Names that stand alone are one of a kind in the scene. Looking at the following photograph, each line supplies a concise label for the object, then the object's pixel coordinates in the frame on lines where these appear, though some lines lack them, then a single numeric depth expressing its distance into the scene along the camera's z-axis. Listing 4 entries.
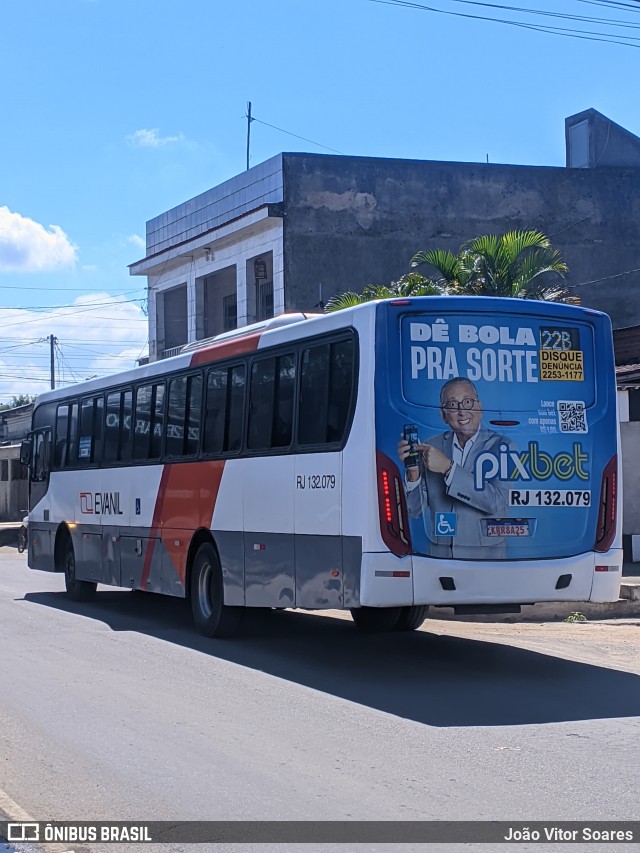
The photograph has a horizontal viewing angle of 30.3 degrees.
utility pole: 74.12
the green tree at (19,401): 110.09
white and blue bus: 10.49
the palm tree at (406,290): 25.03
